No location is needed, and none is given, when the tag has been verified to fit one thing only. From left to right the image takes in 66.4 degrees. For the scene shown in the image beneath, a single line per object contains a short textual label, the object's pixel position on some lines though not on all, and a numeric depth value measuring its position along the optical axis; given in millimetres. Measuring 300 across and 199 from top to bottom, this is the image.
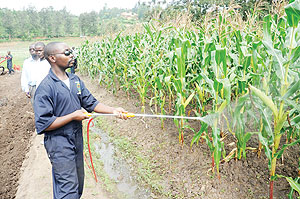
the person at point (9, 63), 12656
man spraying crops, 1924
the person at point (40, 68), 3875
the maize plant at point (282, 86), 1939
